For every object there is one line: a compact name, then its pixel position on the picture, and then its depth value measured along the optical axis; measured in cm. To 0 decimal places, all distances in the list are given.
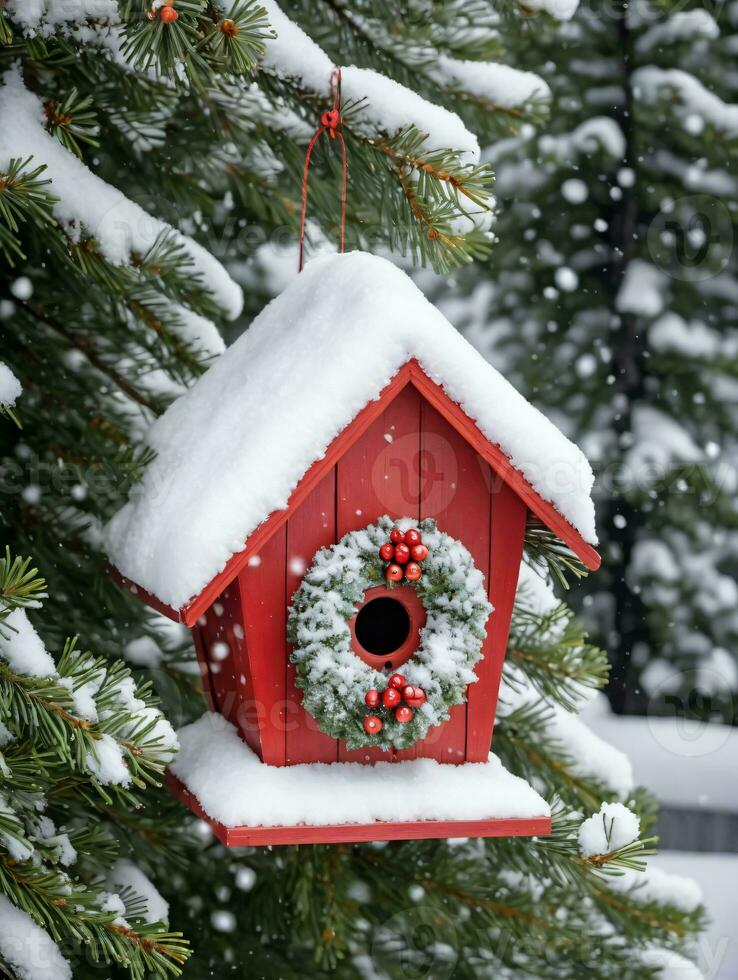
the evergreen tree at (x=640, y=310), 302
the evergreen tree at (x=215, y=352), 136
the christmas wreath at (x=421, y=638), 132
